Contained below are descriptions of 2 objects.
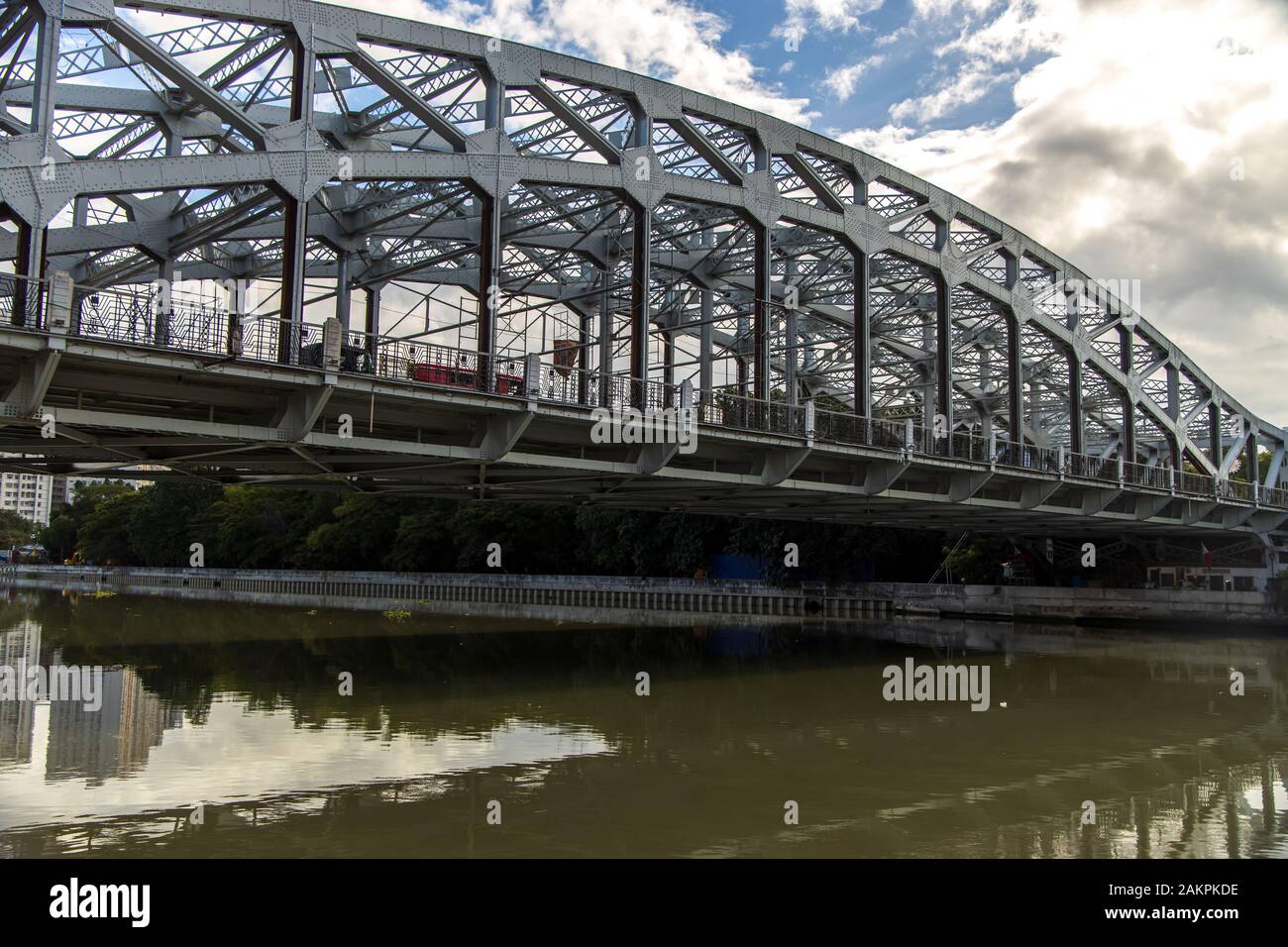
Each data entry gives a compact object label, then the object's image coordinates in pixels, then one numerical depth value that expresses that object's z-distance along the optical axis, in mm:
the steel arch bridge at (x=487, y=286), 17344
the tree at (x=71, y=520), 123312
